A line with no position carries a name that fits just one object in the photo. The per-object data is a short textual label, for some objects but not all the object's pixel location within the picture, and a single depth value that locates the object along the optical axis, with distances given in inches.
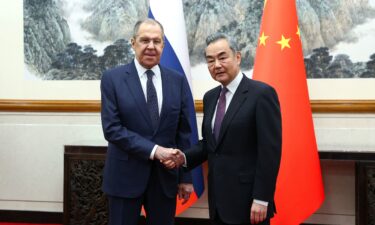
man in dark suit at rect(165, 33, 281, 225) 70.0
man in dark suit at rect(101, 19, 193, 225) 79.7
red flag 115.7
